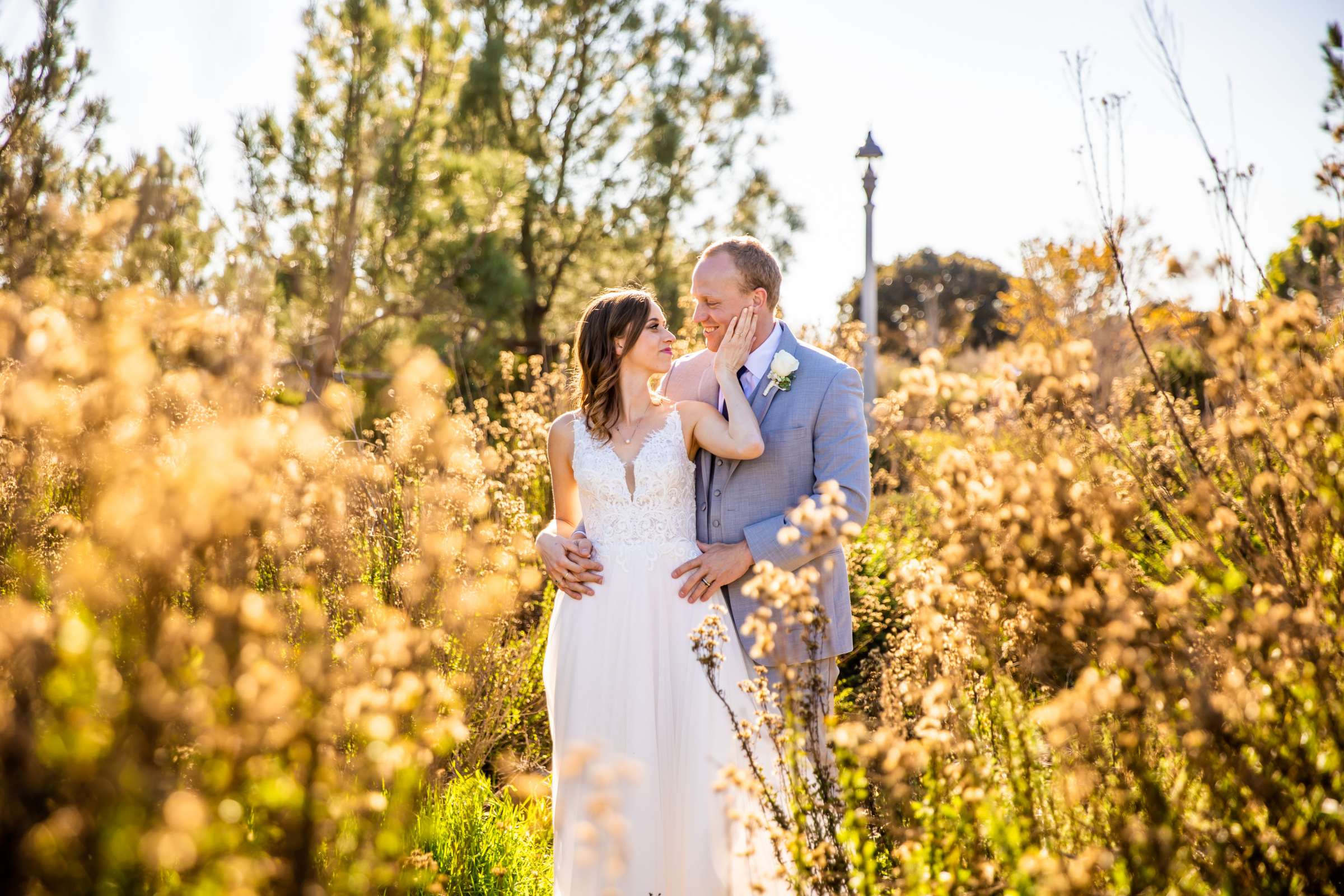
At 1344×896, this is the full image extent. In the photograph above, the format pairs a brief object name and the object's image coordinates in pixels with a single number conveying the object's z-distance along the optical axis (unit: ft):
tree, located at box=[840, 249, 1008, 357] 113.50
